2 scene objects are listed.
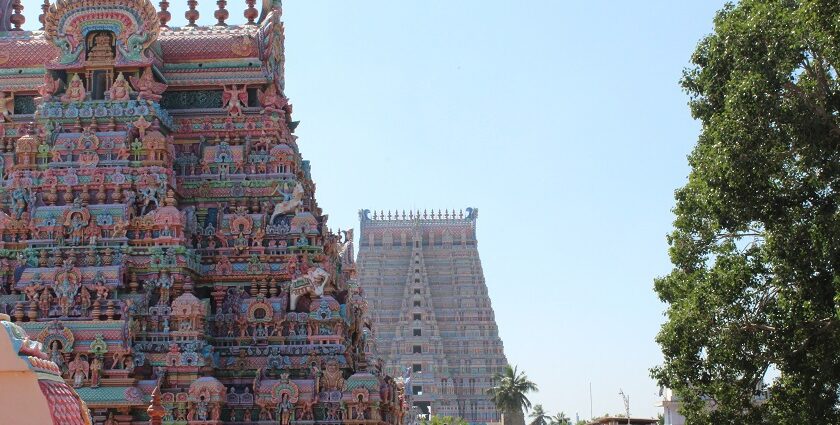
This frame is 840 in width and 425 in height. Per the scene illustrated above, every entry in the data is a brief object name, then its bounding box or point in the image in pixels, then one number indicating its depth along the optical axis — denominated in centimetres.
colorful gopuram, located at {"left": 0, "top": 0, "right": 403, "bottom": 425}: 2536
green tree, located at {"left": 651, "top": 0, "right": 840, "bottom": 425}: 1795
